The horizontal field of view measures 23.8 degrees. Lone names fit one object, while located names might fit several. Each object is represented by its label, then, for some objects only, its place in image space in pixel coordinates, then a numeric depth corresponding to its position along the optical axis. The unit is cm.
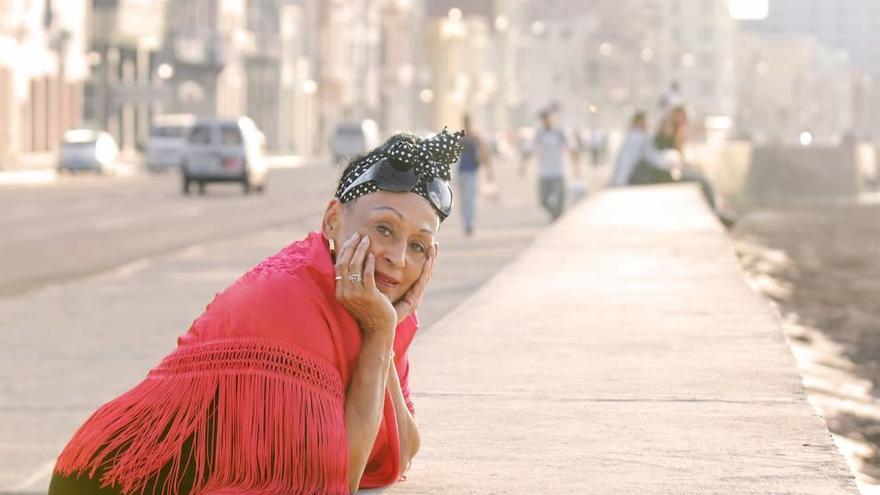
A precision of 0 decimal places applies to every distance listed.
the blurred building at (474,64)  14162
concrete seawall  549
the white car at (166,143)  6216
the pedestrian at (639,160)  2758
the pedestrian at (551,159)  2883
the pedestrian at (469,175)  2723
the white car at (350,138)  7244
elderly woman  465
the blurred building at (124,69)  7394
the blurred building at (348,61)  10856
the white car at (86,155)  5841
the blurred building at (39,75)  6512
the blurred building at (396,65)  12544
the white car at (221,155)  4394
